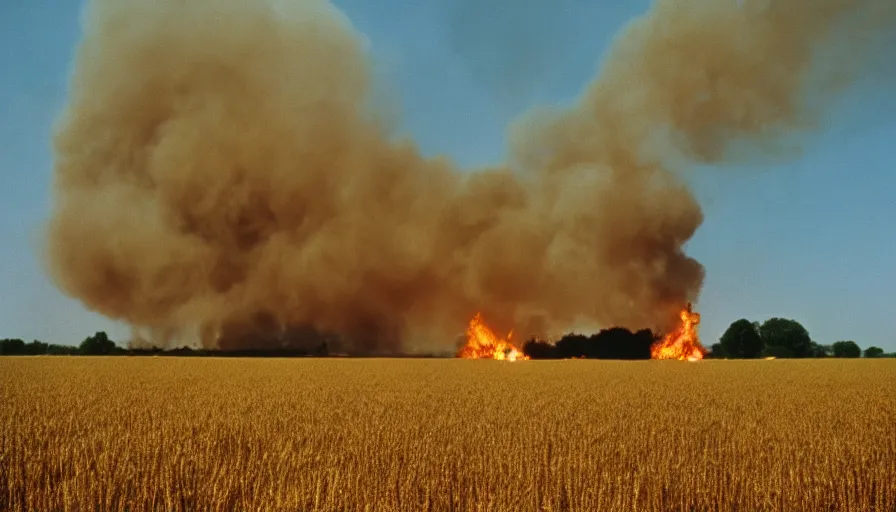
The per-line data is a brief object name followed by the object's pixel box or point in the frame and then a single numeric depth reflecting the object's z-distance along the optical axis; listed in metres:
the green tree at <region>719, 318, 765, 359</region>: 91.69
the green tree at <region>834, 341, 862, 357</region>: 117.88
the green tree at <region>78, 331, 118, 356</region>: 77.50
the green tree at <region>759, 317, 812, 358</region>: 106.44
